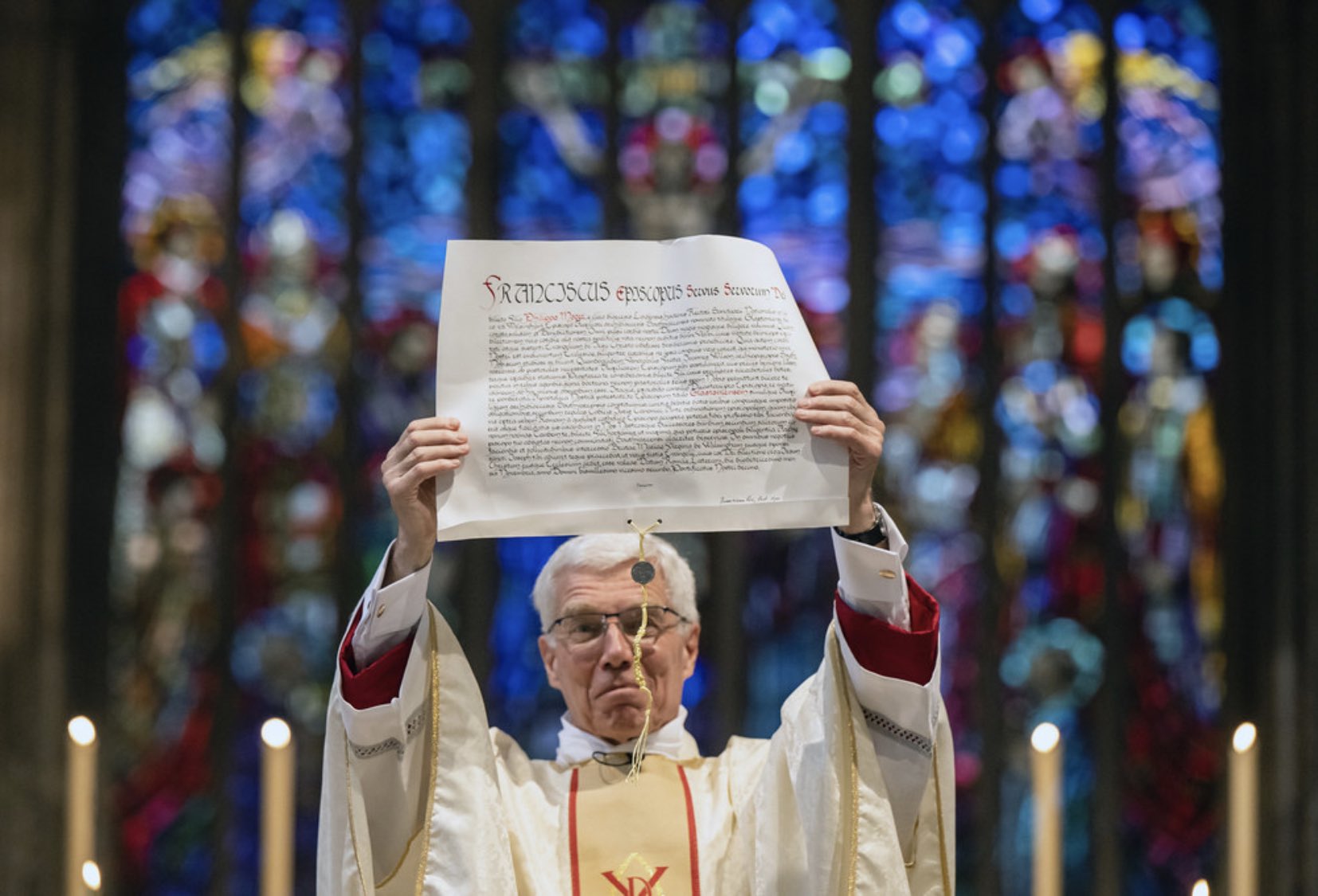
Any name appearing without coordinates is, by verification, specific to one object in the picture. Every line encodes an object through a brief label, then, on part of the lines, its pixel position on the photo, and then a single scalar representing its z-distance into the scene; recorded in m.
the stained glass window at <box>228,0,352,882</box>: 11.77
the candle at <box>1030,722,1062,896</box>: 4.62
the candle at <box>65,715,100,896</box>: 4.91
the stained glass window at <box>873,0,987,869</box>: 12.02
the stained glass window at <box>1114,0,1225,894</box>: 11.80
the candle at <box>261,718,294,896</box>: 4.61
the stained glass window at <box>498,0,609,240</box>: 12.46
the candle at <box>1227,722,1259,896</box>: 4.54
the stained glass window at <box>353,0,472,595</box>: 12.11
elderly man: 6.44
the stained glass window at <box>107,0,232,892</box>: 11.61
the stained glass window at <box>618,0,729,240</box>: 12.45
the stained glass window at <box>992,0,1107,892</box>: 11.85
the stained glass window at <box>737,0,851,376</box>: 12.36
